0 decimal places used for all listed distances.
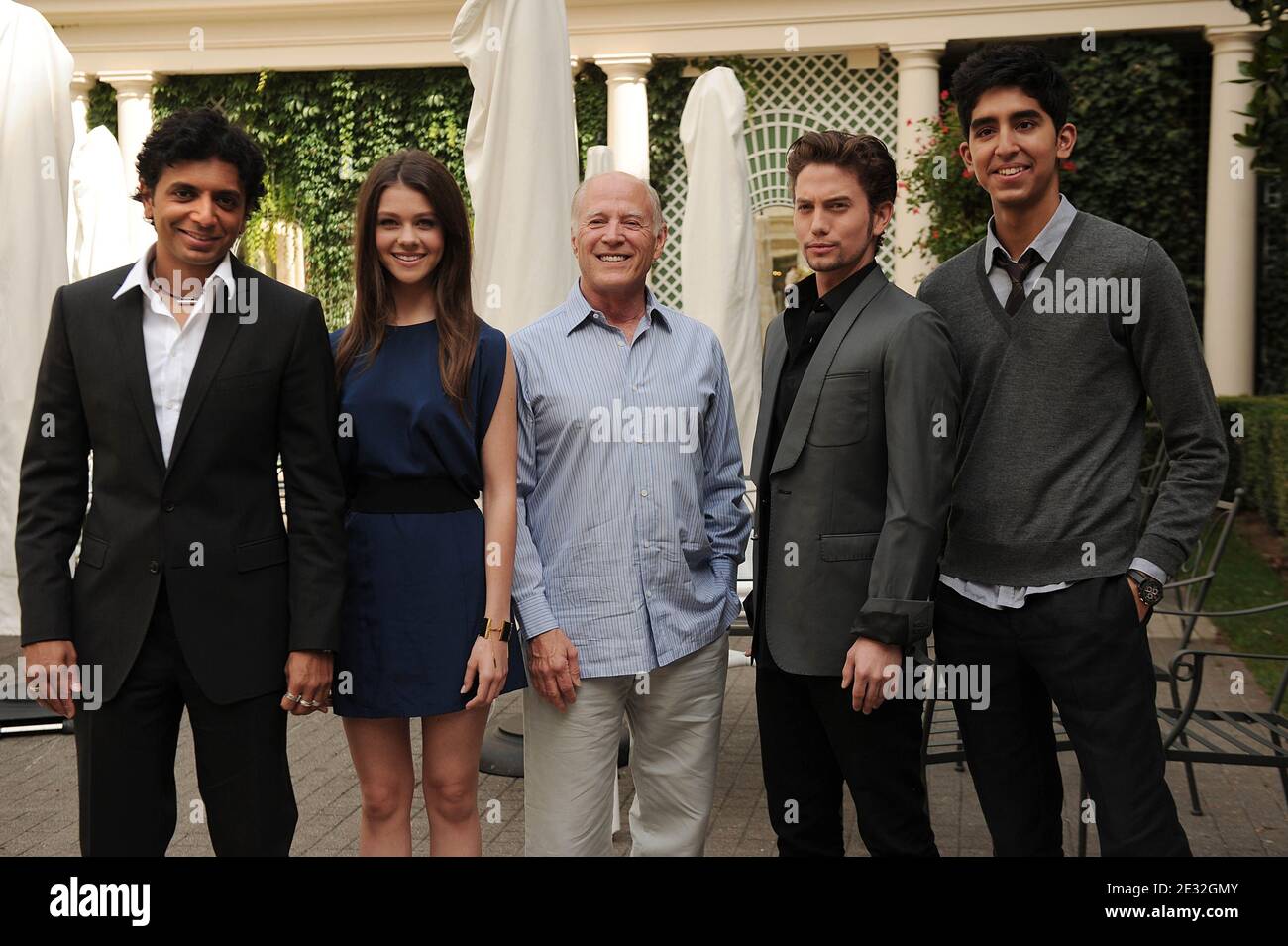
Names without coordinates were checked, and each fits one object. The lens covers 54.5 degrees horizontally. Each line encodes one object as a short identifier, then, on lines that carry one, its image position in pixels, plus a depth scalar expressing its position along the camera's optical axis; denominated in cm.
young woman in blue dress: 280
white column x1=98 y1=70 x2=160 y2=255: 1437
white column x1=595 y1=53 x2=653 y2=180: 1322
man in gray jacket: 266
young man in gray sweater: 268
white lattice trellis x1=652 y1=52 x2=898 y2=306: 1359
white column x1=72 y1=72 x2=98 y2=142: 1439
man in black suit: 258
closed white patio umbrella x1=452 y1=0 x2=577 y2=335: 436
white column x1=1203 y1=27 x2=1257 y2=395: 1208
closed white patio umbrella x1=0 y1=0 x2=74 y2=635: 525
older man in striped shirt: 293
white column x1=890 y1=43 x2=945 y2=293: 1286
